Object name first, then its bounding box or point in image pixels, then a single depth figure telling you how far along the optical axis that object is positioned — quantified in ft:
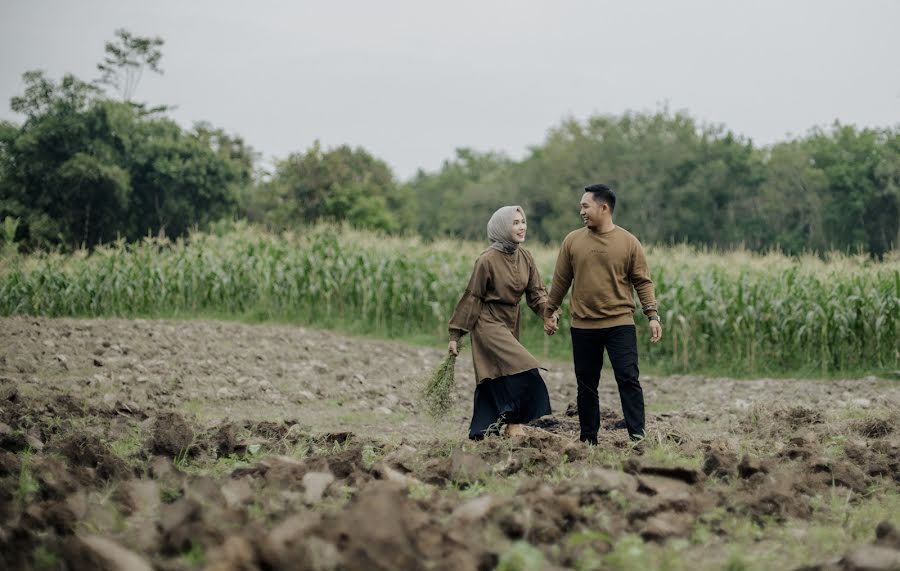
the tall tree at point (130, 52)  140.46
